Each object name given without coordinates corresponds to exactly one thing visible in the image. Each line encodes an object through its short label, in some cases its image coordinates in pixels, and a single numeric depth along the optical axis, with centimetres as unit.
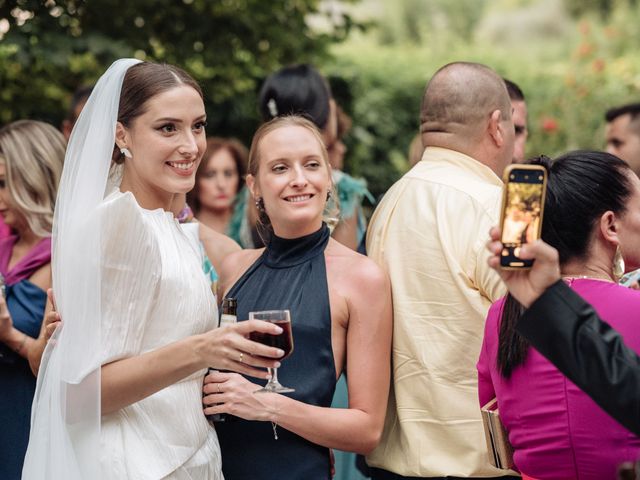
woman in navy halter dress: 353
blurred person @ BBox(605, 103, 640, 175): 658
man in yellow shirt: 371
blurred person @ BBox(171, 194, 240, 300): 427
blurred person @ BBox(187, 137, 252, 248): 715
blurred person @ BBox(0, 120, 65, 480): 444
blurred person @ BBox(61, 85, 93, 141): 609
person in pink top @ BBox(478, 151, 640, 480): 287
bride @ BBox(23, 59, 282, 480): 324
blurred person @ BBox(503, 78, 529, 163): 530
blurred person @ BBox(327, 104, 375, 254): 534
